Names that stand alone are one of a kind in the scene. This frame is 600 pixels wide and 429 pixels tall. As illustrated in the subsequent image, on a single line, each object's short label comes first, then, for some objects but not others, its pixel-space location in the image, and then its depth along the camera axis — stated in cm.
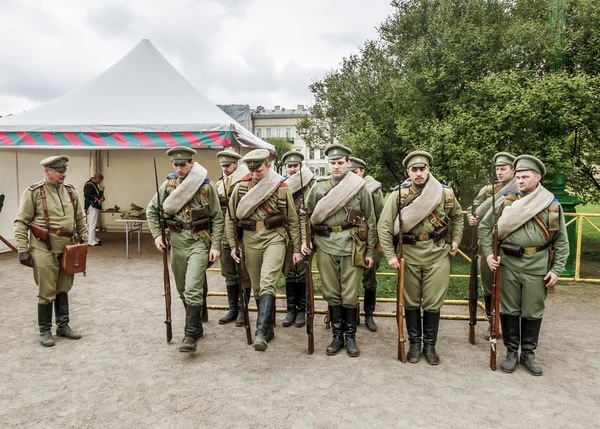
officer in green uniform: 455
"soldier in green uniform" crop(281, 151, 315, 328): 537
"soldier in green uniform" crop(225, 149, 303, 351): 451
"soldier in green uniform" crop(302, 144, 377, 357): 435
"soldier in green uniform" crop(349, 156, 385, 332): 511
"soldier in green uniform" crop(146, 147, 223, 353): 448
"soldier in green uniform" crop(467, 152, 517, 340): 487
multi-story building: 7131
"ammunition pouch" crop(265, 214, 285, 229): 455
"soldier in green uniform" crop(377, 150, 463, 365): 417
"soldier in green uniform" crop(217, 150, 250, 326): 540
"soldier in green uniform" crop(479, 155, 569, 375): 392
